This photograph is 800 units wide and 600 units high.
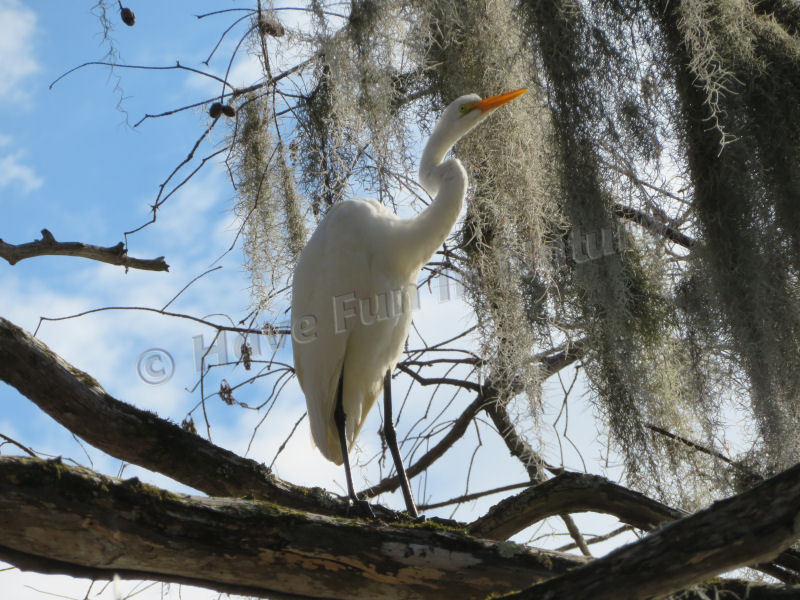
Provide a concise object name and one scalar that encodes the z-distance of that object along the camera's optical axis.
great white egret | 13.08
